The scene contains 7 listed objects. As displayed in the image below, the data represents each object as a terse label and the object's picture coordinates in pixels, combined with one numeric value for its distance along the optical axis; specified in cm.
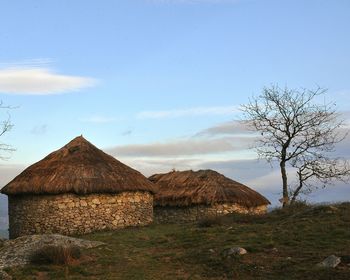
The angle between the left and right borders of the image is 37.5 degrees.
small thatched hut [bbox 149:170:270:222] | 2872
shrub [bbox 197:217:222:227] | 2010
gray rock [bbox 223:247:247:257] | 1317
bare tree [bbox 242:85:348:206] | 3038
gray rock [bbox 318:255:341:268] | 1137
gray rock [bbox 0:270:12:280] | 1263
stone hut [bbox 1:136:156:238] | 2328
